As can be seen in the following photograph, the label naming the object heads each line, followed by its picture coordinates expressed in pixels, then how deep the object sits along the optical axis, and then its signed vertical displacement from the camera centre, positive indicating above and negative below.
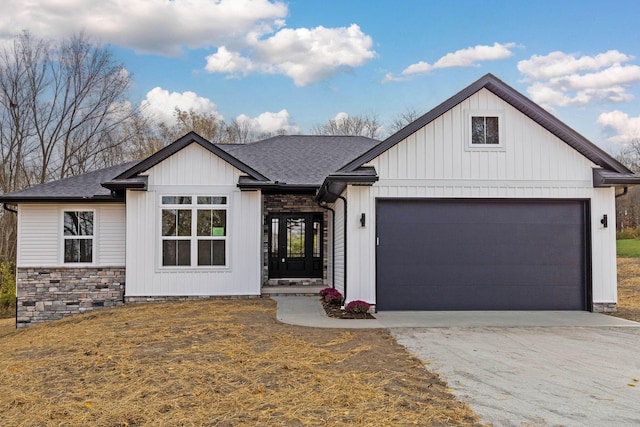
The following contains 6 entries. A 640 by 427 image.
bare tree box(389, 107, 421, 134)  36.22 +7.81
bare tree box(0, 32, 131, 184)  24.30 +6.11
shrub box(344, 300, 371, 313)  9.62 -1.48
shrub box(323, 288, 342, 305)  11.07 -1.51
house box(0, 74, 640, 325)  10.08 +0.32
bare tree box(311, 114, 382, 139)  34.28 +6.83
